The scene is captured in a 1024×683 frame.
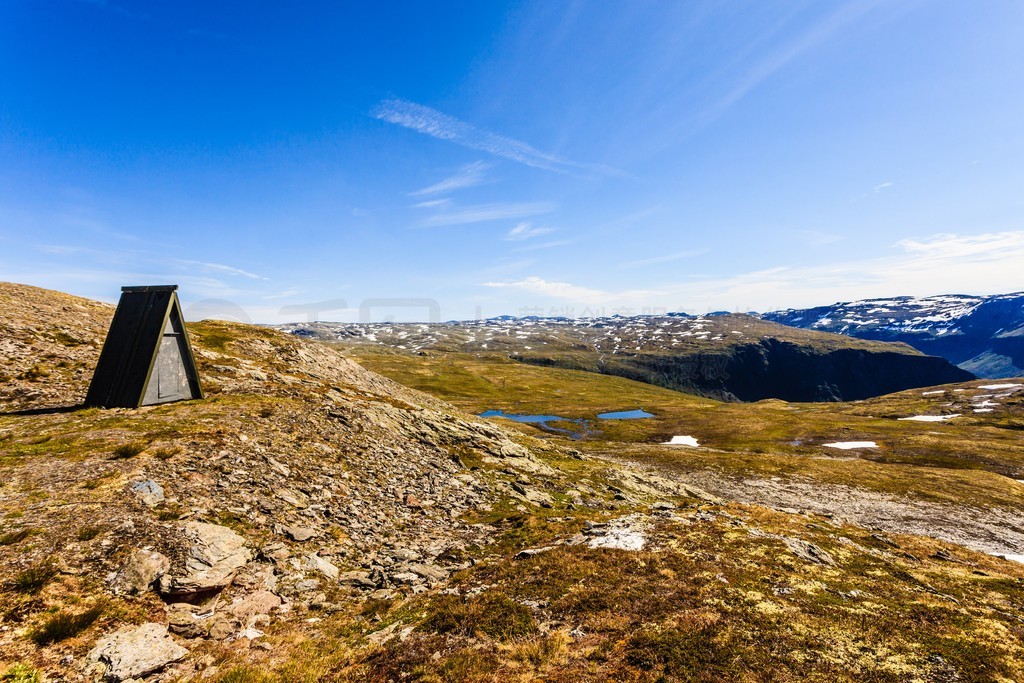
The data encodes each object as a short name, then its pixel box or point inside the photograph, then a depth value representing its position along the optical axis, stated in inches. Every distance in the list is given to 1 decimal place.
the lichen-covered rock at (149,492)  677.6
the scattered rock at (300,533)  753.0
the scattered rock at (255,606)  559.3
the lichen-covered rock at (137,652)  417.4
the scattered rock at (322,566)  700.7
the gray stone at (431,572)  759.1
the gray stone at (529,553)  807.5
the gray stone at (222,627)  514.0
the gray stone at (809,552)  812.0
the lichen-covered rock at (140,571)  525.0
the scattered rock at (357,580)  702.5
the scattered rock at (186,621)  500.7
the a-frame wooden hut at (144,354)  1140.5
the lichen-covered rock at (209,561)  557.7
